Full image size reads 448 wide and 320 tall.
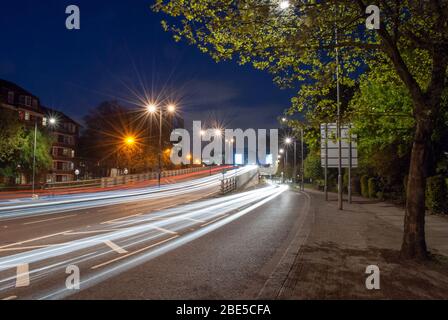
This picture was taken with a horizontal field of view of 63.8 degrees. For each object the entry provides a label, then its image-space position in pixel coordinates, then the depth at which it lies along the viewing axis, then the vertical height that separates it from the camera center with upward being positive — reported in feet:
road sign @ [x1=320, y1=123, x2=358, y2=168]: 78.69 +1.96
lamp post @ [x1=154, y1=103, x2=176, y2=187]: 113.81 +17.69
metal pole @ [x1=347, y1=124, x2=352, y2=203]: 78.64 +1.94
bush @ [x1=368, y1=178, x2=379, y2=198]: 95.30 -6.21
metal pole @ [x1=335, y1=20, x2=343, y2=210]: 68.49 -2.67
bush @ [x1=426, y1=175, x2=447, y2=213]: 55.98 -4.81
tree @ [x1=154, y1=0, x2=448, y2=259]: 27.02 +10.41
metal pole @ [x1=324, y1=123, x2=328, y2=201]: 76.13 +1.34
